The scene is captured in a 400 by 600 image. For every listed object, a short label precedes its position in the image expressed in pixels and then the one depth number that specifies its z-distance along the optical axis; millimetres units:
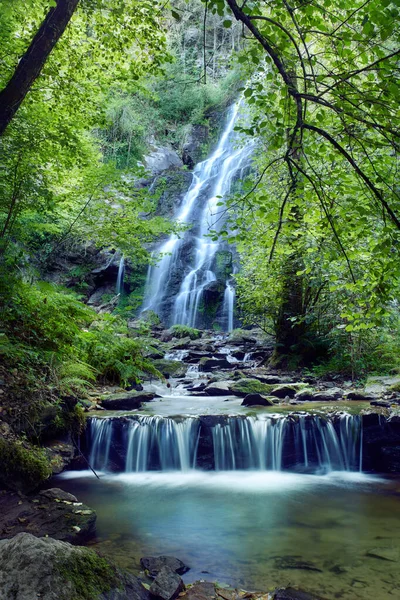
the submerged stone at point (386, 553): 4082
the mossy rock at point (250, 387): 9633
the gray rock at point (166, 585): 3141
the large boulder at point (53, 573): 2289
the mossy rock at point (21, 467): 4663
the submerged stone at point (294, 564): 3879
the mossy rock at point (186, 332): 19359
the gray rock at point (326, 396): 9141
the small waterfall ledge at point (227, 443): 6977
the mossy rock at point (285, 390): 9391
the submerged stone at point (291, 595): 3221
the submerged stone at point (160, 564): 3664
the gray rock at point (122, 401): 8031
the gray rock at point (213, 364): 13398
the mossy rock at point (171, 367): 12337
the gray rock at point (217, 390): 9938
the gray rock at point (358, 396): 8938
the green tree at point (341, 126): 2760
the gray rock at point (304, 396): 9156
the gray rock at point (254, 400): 8625
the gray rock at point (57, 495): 4578
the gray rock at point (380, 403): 8113
